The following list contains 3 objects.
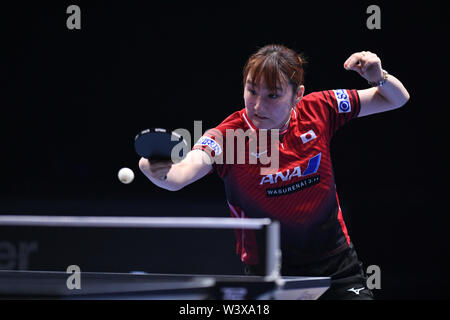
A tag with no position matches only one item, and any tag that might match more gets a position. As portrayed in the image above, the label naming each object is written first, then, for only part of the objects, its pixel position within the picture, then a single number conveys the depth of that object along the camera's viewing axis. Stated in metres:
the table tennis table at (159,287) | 3.28
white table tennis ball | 4.22
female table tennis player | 5.14
